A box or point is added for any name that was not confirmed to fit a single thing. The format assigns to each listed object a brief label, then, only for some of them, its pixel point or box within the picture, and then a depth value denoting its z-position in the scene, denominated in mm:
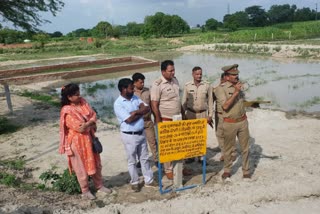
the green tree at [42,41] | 30510
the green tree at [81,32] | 62355
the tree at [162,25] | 49875
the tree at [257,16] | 65625
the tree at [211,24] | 61508
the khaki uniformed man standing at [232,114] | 3762
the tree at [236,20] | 56691
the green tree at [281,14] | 68618
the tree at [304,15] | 66086
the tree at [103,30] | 49599
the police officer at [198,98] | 4332
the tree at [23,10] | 7098
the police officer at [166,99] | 4024
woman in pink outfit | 3468
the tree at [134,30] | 60237
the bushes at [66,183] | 3776
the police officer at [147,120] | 4153
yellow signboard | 3460
